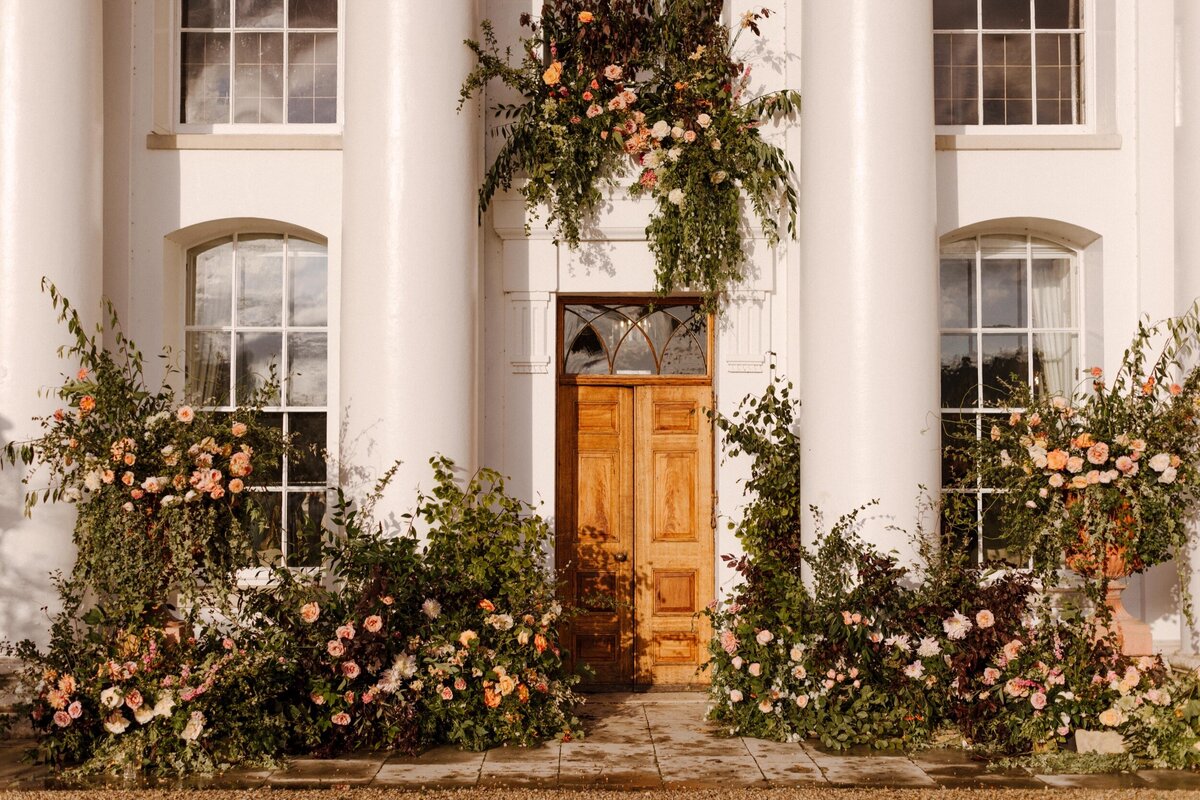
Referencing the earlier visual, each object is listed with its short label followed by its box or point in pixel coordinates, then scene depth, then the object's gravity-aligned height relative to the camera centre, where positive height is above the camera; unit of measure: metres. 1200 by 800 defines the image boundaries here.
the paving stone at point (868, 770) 5.89 -1.84
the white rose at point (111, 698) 5.96 -1.41
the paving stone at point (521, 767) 5.89 -1.84
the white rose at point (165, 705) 6.02 -1.46
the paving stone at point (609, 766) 5.89 -1.84
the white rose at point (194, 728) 5.96 -1.57
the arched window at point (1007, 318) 8.34 +0.78
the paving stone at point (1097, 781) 5.83 -1.85
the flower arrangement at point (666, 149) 7.90 +1.93
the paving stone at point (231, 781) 5.82 -1.83
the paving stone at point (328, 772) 5.86 -1.82
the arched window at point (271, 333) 8.32 +0.70
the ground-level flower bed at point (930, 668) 6.36 -1.41
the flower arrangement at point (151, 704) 6.03 -1.47
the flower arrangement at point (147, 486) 6.35 -0.32
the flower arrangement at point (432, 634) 6.42 -1.20
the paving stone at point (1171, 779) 5.80 -1.84
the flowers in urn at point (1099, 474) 6.61 -0.29
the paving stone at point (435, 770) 5.86 -1.83
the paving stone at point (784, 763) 5.95 -1.85
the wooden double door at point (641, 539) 8.30 -0.82
